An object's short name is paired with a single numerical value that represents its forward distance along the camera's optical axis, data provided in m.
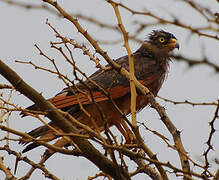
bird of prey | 12.25
